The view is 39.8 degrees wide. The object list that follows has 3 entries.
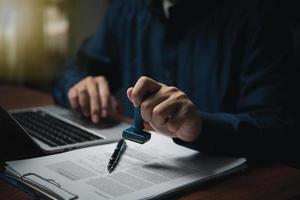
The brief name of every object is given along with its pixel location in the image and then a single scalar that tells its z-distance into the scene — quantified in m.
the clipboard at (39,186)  0.56
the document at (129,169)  0.59
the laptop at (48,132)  0.70
